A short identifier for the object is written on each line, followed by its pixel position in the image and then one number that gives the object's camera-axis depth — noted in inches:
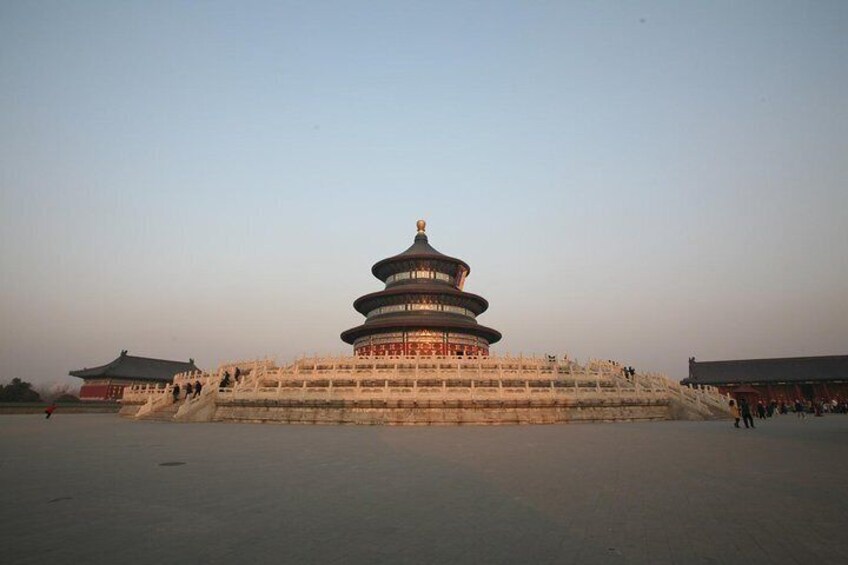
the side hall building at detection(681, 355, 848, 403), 2073.1
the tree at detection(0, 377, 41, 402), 1840.6
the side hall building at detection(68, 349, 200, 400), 2340.1
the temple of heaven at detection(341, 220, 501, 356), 1823.3
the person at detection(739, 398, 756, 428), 763.1
